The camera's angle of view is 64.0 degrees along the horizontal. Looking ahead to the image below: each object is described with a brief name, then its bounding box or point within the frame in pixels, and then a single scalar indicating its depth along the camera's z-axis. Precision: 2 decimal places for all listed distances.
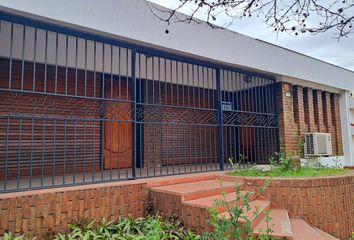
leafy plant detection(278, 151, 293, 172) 5.43
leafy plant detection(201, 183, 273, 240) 2.66
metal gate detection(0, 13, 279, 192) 5.23
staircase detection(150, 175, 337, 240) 3.54
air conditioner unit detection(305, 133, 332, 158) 7.76
